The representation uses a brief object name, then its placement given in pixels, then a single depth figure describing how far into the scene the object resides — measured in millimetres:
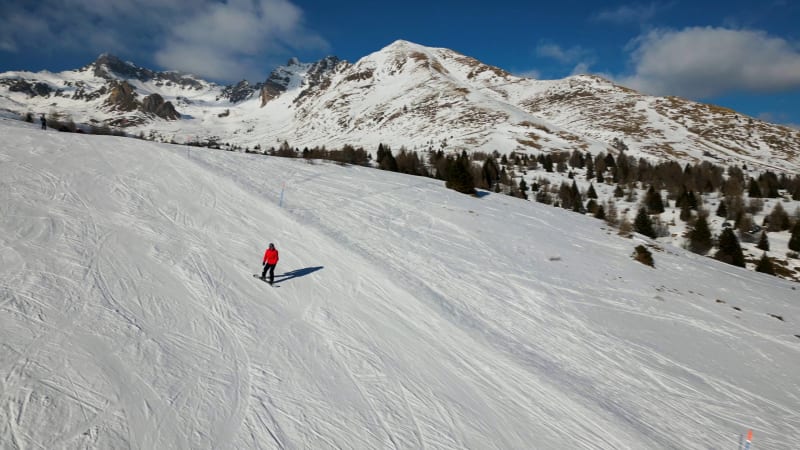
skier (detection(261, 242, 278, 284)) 10297
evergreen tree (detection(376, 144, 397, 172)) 54438
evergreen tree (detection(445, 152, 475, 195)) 29125
